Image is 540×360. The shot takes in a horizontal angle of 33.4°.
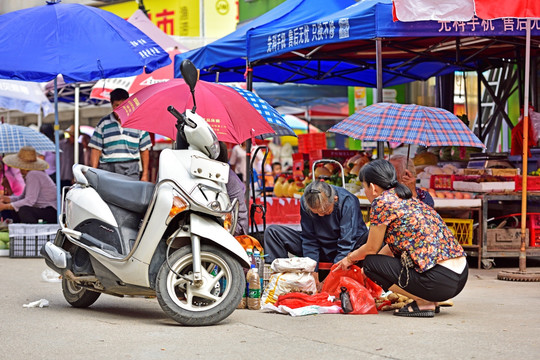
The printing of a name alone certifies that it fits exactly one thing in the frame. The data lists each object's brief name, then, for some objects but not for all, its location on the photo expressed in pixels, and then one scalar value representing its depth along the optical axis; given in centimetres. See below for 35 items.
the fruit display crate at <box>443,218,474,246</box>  1074
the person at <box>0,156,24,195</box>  1416
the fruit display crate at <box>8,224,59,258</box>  1207
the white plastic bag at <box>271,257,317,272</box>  745
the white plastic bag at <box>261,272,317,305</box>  743
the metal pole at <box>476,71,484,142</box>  1505
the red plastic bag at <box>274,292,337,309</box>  727
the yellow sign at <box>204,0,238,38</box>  2714
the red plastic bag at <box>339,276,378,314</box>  717
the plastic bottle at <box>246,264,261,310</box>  739
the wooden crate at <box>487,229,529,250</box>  1073
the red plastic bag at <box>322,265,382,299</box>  749
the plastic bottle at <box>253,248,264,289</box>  773
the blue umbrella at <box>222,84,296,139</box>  904
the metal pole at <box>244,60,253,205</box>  1215
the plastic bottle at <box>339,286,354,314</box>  717
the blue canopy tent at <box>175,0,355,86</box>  1192
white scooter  651
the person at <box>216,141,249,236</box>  821
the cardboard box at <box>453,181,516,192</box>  1073
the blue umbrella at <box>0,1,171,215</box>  984
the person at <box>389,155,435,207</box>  876
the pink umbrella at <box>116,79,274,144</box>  830
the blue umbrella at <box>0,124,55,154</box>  1408
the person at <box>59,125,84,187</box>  1833
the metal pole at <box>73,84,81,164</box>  1253
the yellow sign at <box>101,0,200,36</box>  2809
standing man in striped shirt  1055
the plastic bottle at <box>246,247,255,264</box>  762
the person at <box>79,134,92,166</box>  1811
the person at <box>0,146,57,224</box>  1249
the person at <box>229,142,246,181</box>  1930
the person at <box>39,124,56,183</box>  1756
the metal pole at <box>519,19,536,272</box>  945
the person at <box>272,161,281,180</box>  2204
